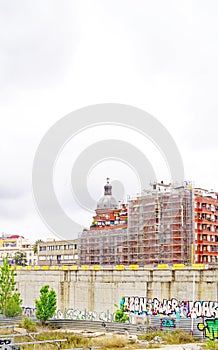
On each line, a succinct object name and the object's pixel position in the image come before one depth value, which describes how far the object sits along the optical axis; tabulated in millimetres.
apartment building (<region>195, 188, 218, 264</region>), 91125
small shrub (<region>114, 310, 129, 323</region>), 58250
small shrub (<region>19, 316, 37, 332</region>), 50247
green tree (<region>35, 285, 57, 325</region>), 55969
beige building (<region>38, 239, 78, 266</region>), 117250
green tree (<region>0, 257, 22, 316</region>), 62256
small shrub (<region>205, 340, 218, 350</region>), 36562
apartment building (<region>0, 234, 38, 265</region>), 179500
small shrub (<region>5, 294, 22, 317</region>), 61412
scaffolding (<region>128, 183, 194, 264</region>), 89125
